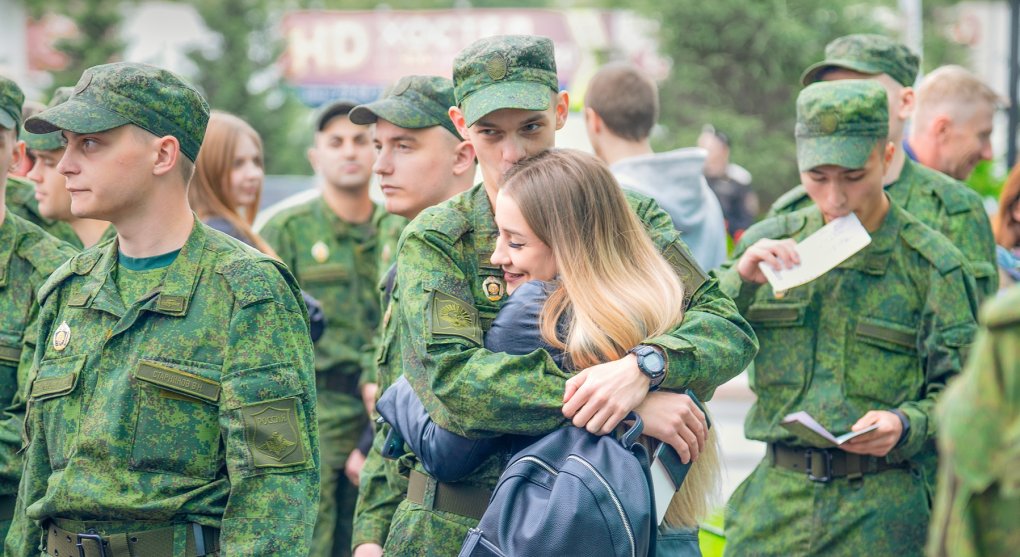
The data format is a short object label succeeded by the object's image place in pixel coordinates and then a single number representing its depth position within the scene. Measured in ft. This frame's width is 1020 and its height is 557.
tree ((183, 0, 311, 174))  106.52
